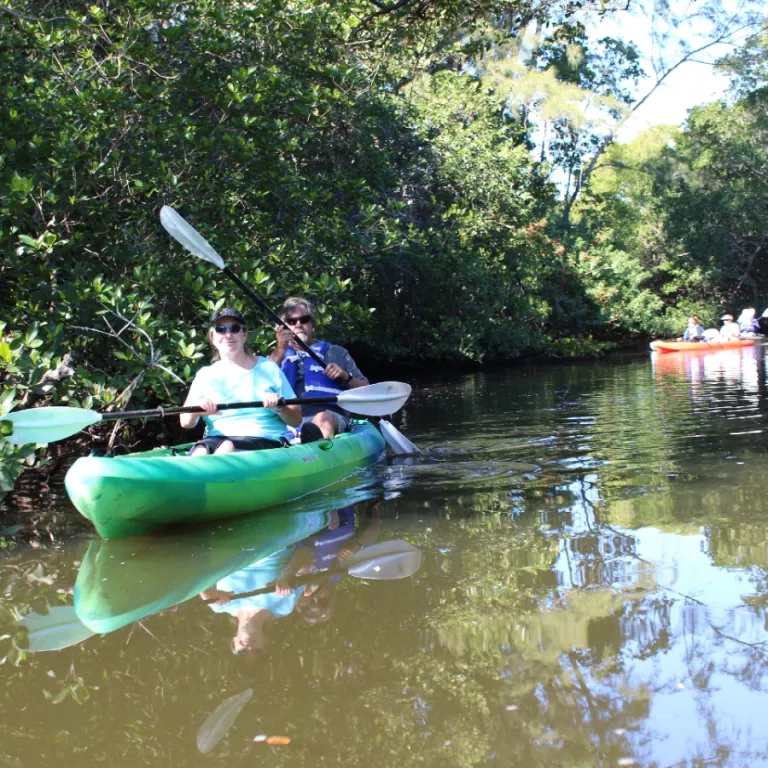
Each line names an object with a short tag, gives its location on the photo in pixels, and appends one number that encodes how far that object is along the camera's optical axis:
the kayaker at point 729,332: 24.09
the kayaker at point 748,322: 26.19
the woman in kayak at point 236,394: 5.84
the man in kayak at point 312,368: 7.17
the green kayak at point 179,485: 5.01
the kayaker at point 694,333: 23.70
